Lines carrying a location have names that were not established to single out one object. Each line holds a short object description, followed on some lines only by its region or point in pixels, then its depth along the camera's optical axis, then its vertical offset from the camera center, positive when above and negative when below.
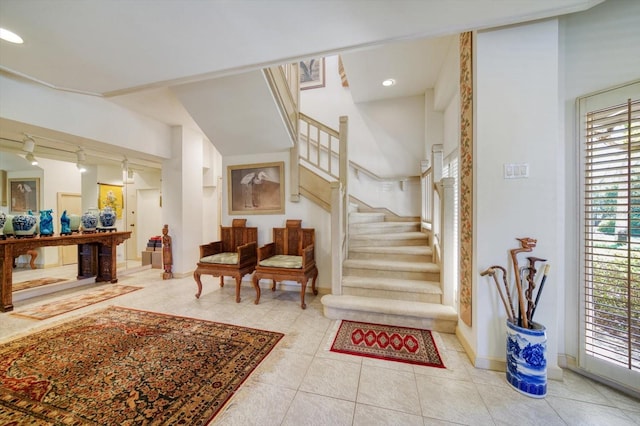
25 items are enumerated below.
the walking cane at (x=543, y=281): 1.59 -0.48
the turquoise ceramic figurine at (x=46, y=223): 3.28 -0.19
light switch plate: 1.69 +0.32
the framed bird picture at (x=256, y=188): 3.67 +0.39
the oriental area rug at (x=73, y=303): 2.71 -1.26
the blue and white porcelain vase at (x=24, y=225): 2.99 -0.20
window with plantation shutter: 1.48 -0.16
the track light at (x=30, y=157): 3.31 +0.79
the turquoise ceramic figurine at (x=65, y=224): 3.56 -0.22
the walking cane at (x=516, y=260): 1.58 -0.35
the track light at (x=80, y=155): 3.62 +0.90
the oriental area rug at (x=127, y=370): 1.35 -1.22
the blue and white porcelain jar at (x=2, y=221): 2.91 -0.14
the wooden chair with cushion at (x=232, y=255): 3.08 -0.65
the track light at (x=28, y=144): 3.02 +0.90
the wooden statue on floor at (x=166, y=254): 4.21 -0.82
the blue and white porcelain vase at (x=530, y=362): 1.48 -1.00
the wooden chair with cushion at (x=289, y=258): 2.87 -0.65
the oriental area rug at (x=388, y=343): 1.88 -1.21
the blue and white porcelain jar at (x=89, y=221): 3.76 -0.18
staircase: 2.31 -0.84
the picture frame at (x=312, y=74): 4.64 +2.93
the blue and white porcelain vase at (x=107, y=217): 3.97 -0.12
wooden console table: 3.29 -0.69
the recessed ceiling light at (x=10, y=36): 1.77 +1.42
